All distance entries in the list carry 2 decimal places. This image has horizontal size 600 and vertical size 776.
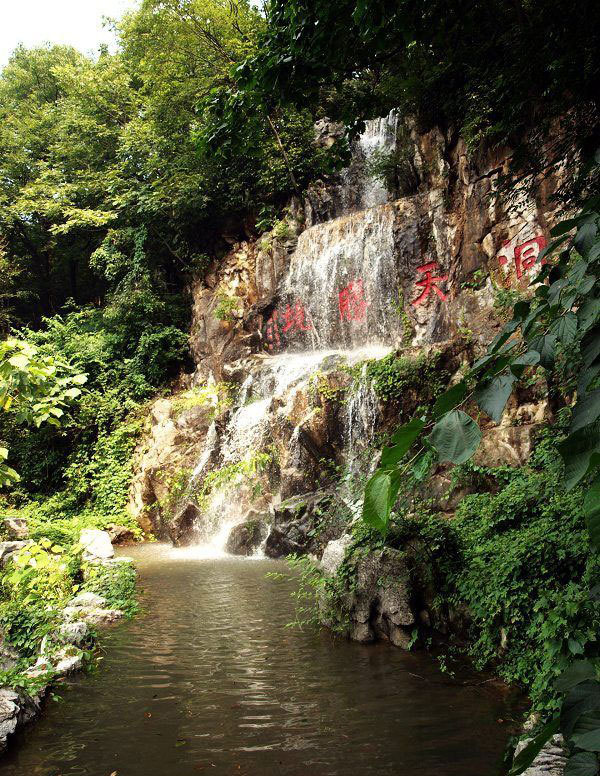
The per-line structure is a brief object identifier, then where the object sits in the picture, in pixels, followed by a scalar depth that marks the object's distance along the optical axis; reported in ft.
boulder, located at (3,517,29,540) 27.58
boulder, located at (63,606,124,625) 17.38
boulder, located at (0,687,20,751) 10.17
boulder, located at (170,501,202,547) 34.65
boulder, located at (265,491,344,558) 26.43
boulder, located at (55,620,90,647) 14.83
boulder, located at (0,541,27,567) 20.37
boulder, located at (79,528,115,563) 25.38
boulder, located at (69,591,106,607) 18.74
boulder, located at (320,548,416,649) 14.94
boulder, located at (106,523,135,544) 37.50
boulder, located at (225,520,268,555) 30.01
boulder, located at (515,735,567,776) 7.47
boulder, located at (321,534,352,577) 16.62
